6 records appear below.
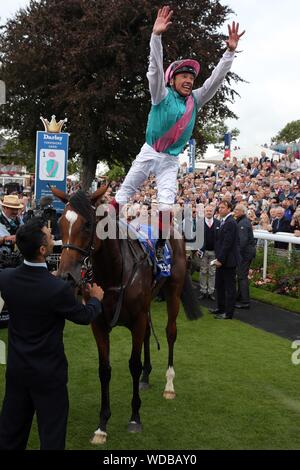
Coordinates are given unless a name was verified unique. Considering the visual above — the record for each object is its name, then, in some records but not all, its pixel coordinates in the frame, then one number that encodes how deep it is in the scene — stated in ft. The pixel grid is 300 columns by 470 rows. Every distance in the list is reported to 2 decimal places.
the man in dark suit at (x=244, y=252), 30.66
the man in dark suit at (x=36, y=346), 9.68
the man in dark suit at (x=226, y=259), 28.84
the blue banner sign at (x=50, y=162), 40.34
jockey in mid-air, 15.31
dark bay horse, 12.24
